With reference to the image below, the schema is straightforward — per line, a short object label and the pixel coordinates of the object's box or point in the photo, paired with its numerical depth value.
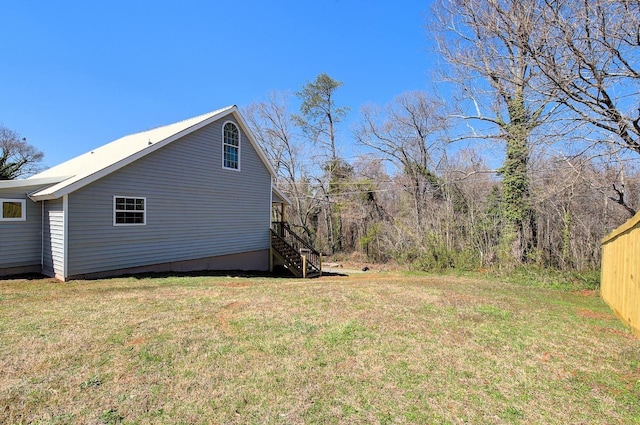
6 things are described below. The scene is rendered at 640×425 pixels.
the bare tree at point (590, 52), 5.42
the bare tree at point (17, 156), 28.41
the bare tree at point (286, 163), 22.88
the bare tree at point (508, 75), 6.49
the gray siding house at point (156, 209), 8.29
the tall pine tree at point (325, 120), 22.41
